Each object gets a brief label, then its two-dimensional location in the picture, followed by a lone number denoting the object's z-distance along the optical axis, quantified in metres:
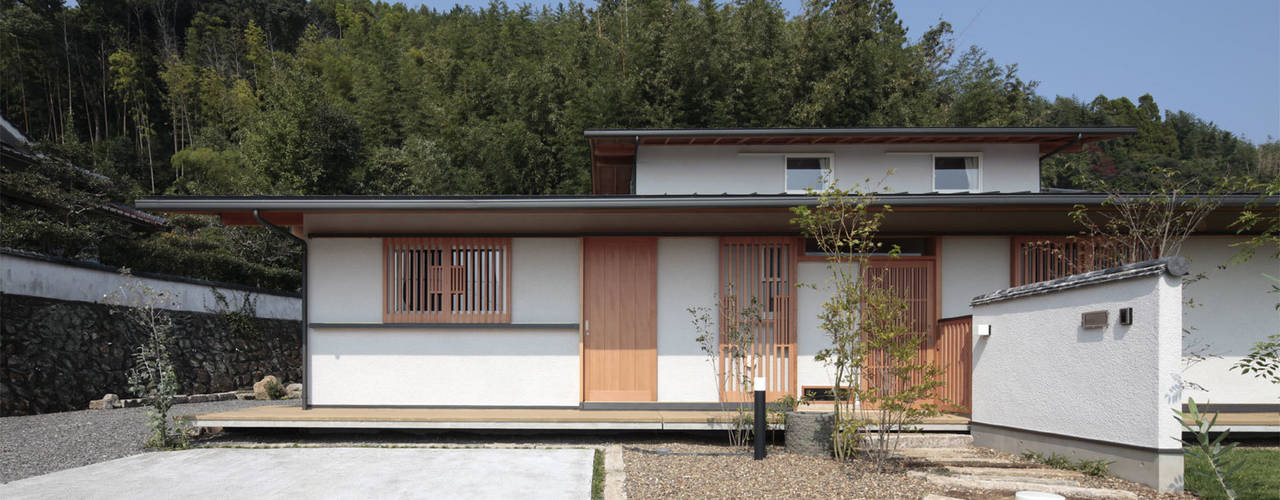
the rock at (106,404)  10.22
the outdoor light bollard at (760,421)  6.22
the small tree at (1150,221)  6.71
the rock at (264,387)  12.41
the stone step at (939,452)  6.38
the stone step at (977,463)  5.84
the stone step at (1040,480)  5.11
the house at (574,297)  8.09
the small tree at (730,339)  7.98
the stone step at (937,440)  6.84
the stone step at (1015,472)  5.31
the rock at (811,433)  6.16
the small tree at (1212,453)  4.53
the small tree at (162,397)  6.93
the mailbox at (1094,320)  5.18
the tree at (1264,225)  5.59
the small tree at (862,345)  5.65
